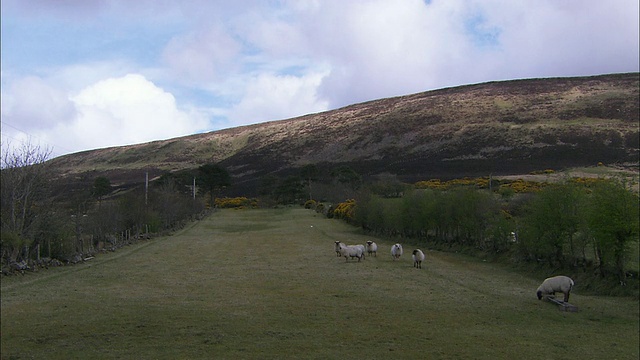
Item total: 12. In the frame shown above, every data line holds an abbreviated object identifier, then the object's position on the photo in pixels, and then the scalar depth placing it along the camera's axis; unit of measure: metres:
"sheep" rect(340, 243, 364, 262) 30.37
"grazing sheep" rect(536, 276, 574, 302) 18.17
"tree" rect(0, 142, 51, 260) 24.58
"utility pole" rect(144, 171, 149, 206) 49.09
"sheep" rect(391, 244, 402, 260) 32.06
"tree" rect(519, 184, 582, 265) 23.98
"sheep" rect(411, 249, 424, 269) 27.97
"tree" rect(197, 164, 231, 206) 103.74
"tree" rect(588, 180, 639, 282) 19.03
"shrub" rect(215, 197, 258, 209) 107.50
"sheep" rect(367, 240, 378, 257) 32.97
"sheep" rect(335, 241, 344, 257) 32.18
